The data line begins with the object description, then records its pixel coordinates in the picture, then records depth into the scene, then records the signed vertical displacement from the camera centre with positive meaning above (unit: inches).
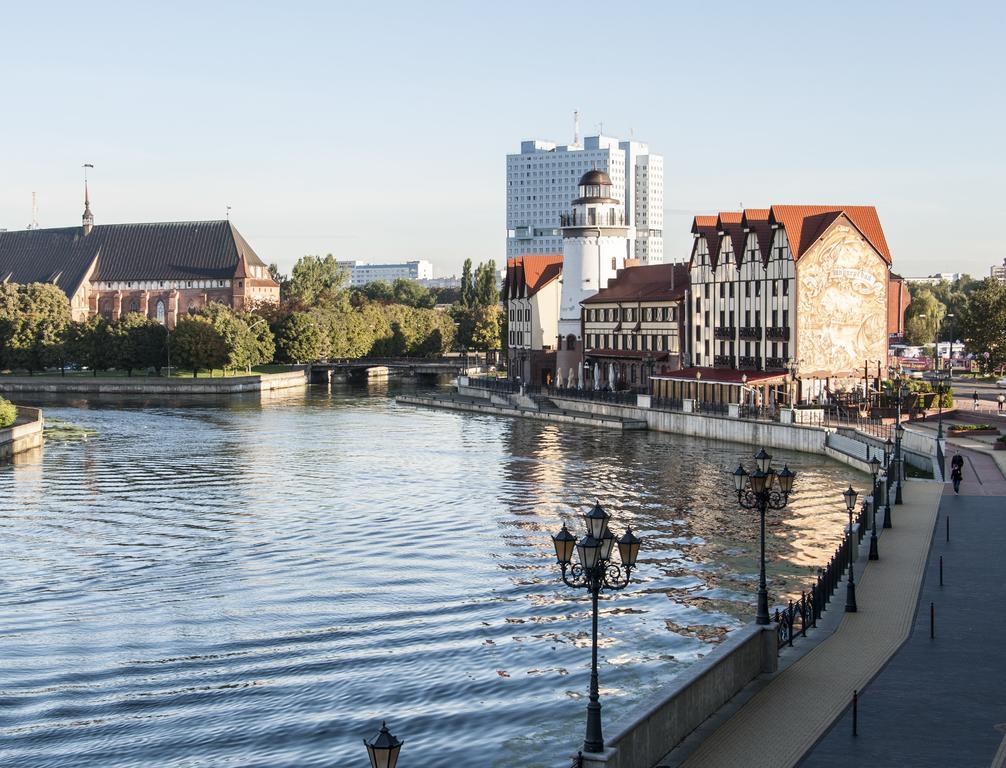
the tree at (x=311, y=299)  7091.5 +239.6
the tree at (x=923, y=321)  6875.0 +86.7
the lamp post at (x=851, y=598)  1183.6 -255.9
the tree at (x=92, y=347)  5821.9 -43.4
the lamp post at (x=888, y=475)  1673.2 -232.8
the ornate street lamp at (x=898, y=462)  1900.1 -214.1
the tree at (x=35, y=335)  5910.4 +15.0
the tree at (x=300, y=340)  6309.1 -13.1
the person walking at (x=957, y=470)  2032.5 -228.4
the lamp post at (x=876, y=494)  1444.1 -250.9
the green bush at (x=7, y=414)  3159.0 -201.6
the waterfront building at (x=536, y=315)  4975.4 +90.5
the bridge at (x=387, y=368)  6348.4 -161.7
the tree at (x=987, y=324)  4298.7 +43.3
